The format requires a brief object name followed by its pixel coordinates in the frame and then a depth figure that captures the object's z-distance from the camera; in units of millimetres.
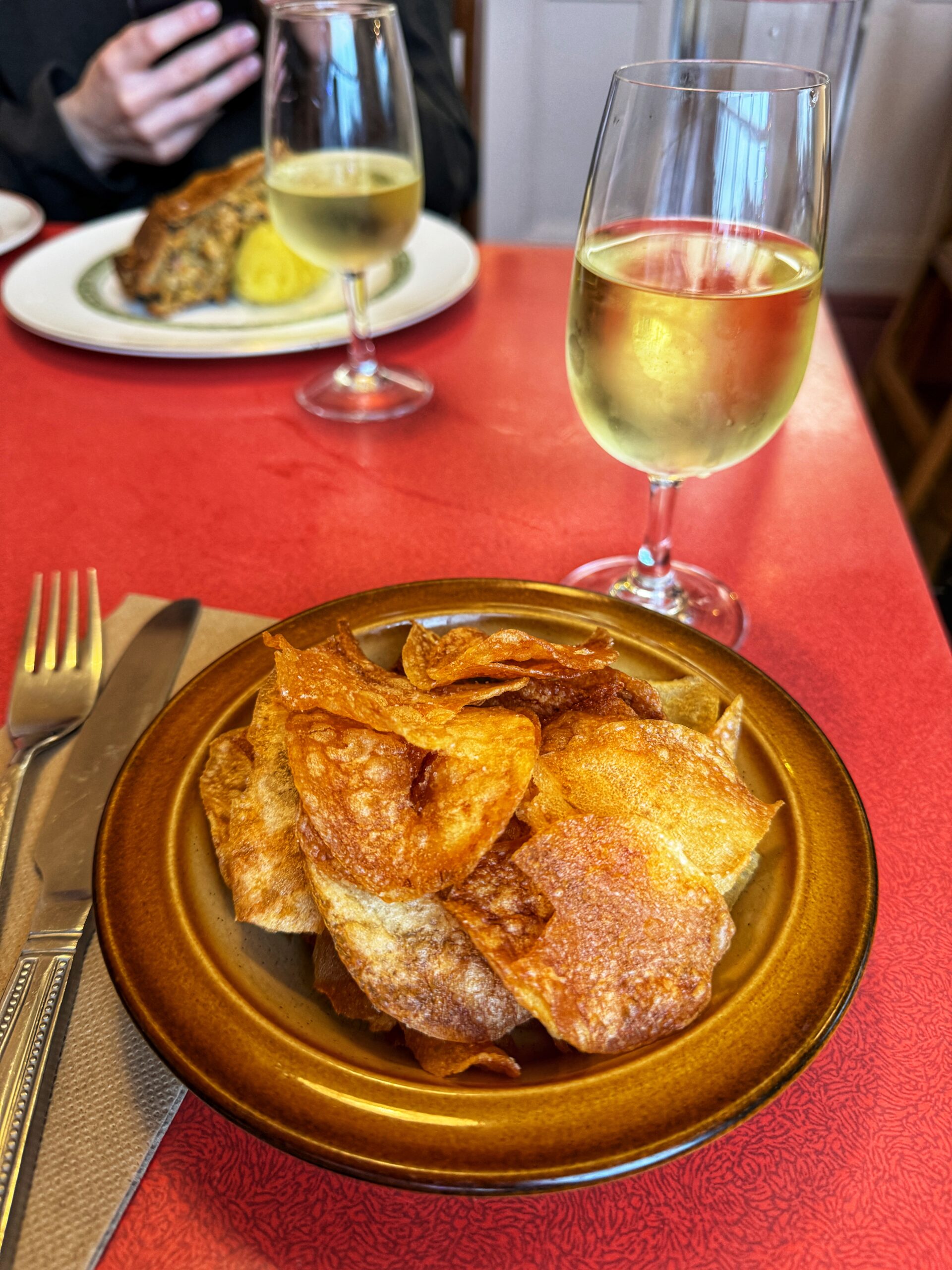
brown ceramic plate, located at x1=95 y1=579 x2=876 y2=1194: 327
